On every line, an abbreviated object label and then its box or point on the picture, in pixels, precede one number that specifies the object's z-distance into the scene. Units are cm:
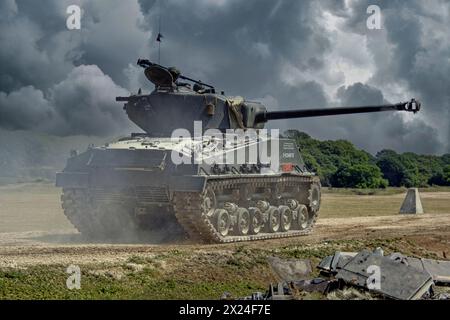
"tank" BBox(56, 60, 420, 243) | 2177
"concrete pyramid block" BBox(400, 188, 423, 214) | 3681
